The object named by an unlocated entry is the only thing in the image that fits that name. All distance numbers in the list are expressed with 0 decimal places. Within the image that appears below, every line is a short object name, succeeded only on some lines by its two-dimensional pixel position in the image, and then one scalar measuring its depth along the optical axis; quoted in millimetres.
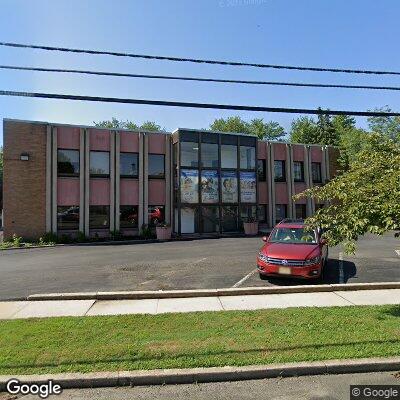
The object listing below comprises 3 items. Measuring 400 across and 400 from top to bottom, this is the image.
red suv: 10508
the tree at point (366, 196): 7129
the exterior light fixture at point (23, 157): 23250
